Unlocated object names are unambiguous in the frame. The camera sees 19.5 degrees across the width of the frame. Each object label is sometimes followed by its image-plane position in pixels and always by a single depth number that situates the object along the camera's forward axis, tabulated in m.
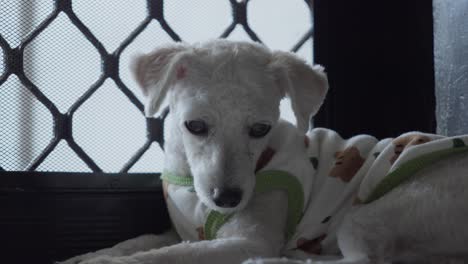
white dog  0.92
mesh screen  1.02
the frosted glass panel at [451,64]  1.07
